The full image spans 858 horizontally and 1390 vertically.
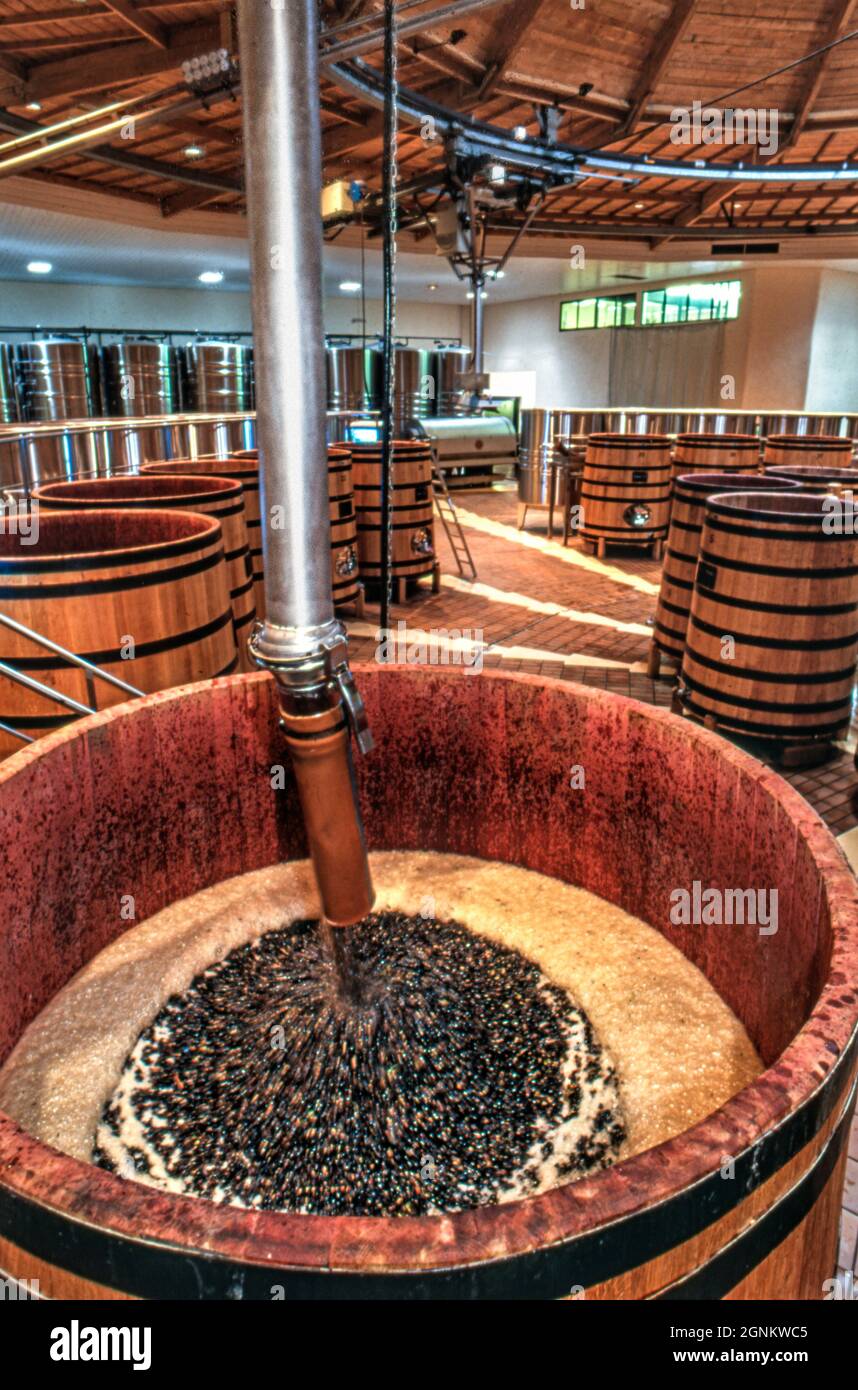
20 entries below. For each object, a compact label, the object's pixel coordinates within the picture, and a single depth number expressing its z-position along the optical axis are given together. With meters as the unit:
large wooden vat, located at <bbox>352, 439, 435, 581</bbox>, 7.49
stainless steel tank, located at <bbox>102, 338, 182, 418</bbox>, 14.23
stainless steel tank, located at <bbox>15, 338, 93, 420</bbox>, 13.20
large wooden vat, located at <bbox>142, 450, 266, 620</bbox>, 5.48
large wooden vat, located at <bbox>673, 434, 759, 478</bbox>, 8.93
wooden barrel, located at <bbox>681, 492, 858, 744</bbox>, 4.27
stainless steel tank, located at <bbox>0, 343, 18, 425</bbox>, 12.59
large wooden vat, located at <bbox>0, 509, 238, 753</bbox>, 2.69
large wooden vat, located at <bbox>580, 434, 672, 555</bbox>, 9.50
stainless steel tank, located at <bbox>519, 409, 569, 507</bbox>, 12.34
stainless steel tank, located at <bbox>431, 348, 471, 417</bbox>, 18.59
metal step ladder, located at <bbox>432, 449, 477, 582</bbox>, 8.89
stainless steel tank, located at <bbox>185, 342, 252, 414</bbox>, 14.88
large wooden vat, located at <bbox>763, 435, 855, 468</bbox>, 8.97
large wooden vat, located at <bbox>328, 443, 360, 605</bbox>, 6.68
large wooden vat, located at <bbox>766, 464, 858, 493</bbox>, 6.53
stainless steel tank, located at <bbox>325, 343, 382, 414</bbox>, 15.84
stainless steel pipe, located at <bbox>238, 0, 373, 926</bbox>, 1.62
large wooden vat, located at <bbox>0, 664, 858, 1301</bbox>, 0.99
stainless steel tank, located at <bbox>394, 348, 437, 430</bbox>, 17.22
